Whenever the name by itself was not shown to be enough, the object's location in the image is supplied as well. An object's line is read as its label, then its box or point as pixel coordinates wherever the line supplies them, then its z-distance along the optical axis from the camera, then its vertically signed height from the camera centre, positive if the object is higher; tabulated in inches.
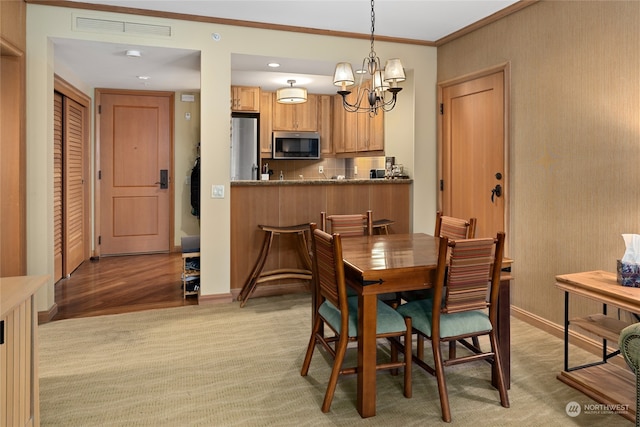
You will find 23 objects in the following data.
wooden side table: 88.8 -27.9
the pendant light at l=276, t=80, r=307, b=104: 229.1 +54.8
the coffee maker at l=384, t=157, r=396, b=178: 190.4 +15.4
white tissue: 92.0 -9.9
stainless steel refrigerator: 243.1 +29.1
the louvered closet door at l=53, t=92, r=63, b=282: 181.9 +5.5
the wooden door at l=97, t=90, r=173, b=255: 242.5 +16.1
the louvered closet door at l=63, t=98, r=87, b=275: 192.5 +6.6
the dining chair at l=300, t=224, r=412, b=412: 84.9 -23.4
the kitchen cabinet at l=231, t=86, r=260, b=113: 242.8 +55.9
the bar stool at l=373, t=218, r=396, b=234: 167.8 -9.3
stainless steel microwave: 251.4 +31.5
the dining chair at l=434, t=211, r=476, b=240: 109.2 -7.2
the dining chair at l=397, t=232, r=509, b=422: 83.5 -20.4
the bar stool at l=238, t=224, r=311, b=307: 155.8 -23.6
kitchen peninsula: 162.1 -2.7
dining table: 83.0 -16.8
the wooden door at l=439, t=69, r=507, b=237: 149.9 +18.3
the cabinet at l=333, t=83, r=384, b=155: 211.3 +36.4
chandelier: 109.0 +31.2
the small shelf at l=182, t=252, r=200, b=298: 161.2 -26.6
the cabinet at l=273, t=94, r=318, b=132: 254.7 +49.1
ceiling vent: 140.3 +56.1
